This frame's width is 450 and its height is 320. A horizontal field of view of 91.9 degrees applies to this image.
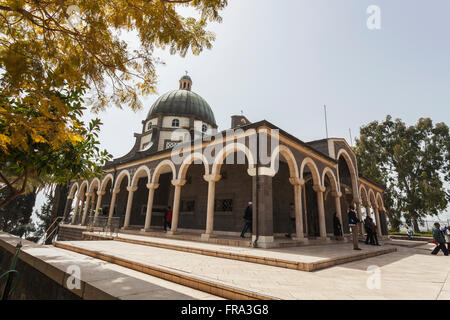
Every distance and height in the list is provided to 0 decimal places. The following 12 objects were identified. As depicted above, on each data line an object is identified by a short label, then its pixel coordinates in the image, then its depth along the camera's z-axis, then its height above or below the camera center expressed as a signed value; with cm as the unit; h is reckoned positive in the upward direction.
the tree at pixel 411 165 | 2666 +704
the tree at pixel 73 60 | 322 +283
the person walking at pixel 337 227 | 1305 -52
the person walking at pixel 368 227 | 1166 -42
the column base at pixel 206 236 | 996 -101
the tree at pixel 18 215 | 2830 -101
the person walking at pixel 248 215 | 1013 +0
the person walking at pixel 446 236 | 1034 -71
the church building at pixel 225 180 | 960 +218
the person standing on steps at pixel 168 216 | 1331 -25
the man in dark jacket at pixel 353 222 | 897 -13
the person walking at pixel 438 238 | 997 -75
